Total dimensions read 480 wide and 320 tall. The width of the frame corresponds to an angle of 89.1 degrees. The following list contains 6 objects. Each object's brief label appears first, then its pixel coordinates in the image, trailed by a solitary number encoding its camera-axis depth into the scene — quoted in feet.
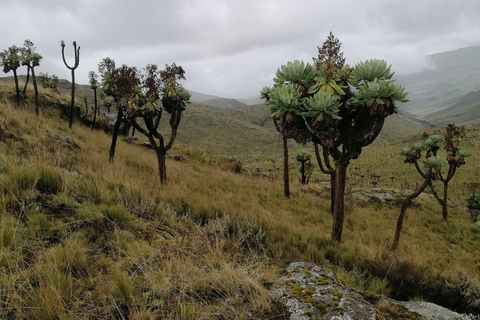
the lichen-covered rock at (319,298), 6.56
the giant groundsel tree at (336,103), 19.08
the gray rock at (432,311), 6.80
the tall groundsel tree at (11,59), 70.69
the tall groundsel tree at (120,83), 38.50
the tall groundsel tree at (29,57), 70.68
